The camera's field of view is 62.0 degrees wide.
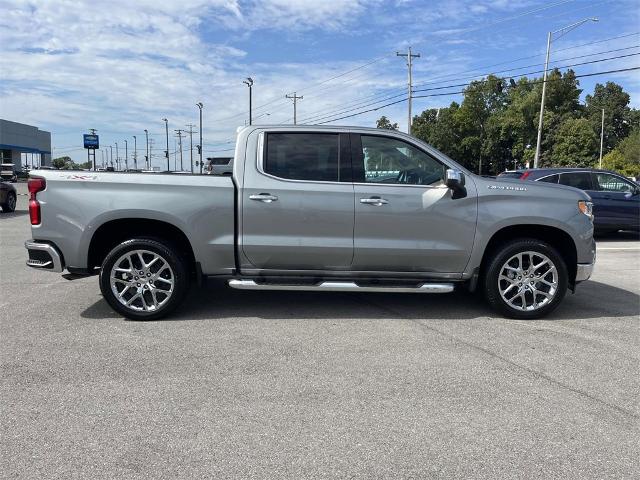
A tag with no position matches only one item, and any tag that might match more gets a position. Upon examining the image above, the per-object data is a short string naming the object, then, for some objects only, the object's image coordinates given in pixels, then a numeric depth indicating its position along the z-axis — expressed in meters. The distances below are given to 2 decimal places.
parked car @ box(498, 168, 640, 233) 11.80
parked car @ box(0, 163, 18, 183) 39.75
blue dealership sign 58.22
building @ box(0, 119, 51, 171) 65.38
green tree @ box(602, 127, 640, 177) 65.56
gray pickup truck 5.33
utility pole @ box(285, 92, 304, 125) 62.94
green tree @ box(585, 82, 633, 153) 102.87
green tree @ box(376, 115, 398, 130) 82.24
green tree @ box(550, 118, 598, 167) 66.44
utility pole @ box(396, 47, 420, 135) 46.19
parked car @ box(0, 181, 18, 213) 17.72
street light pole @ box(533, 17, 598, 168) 40.02
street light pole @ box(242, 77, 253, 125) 47.69
